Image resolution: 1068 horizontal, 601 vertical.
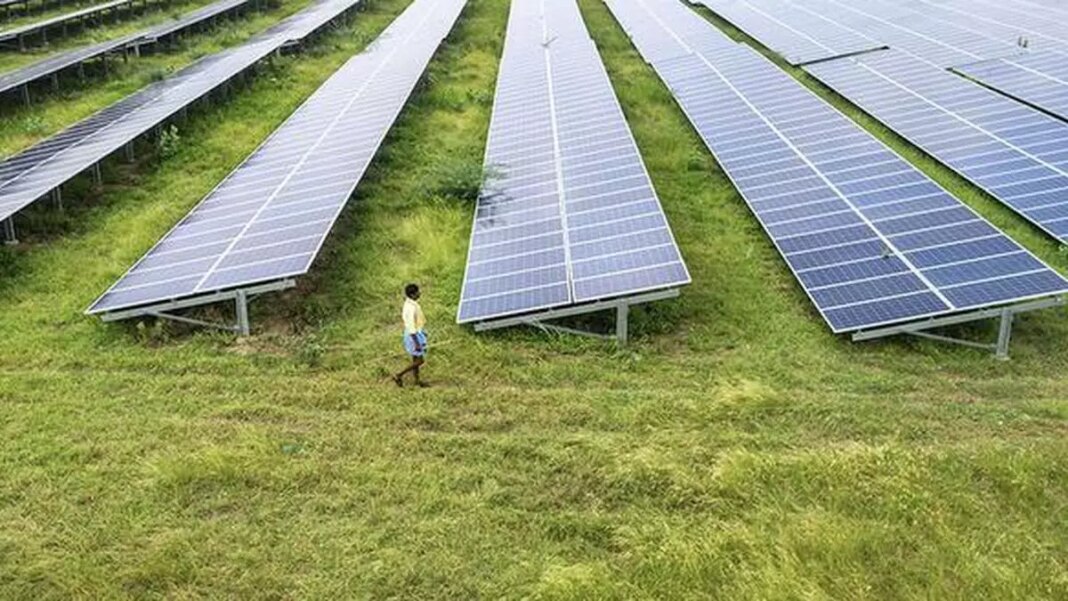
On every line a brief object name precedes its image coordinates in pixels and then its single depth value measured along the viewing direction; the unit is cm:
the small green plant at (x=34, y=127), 2545
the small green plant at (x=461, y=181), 1876
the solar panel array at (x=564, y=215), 1322
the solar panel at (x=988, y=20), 3058
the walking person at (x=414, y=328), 1194
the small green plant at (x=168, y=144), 2295
